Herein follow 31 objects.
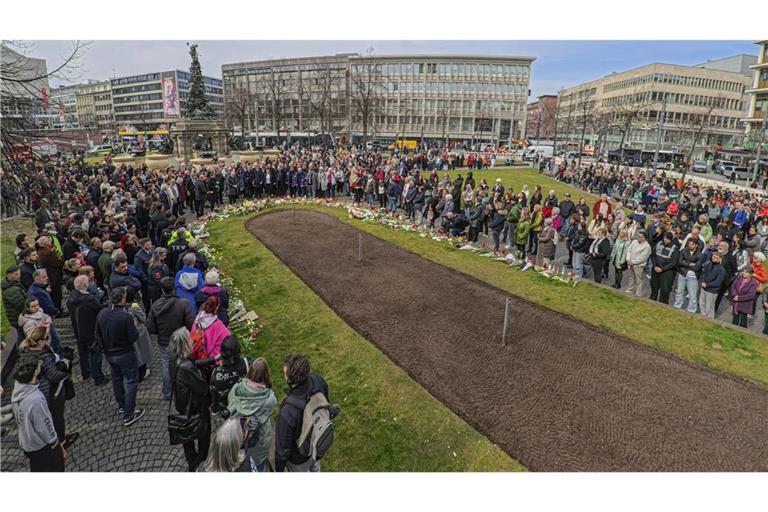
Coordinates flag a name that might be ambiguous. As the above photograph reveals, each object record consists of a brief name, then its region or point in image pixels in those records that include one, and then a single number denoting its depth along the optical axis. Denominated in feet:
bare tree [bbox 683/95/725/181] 216.70
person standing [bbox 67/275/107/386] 25.29
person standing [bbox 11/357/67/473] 17.10
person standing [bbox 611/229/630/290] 44.19
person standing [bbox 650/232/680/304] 40.88
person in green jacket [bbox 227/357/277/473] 16.58
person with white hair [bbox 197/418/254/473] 15.15
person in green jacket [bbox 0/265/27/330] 27.73
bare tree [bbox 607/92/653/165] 256.23
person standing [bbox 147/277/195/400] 24.06
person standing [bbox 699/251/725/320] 37.47
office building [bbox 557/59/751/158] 280.72
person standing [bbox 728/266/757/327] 35.94
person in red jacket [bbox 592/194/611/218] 58.54
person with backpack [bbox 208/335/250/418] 19.39
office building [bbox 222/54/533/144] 336.49
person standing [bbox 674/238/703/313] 39.63
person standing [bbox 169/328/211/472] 18.49
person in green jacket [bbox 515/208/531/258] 51.37
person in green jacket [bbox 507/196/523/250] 55.77
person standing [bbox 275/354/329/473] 16.39
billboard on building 161.12
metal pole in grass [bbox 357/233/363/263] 50.57
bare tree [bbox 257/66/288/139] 323.78
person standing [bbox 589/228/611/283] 45.14
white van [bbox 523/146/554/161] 197.10
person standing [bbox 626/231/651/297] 42.55
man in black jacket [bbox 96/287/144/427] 22.76
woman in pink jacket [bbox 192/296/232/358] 22.52
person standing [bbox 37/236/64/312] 35.53
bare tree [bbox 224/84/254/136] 273.13
